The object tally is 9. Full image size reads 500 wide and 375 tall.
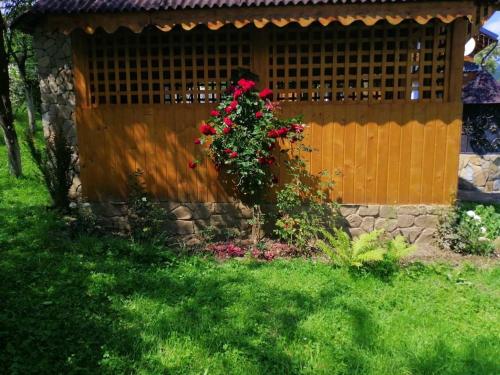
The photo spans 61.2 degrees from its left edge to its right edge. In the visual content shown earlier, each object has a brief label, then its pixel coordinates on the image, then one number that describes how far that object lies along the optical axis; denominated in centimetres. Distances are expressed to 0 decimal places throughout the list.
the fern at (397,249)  501
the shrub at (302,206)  604
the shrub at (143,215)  613
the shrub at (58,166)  614
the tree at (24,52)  1147
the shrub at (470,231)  589
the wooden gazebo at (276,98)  610
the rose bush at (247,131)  572
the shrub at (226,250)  571
